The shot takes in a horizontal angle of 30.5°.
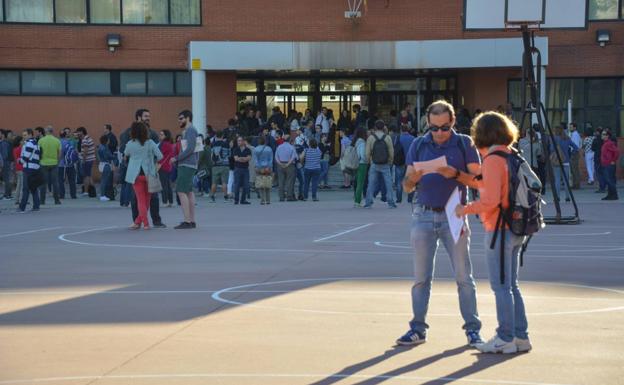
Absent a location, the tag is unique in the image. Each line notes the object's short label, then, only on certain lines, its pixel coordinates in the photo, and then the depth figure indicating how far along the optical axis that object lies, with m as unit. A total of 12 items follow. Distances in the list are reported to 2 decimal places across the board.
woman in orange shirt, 8.09
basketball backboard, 20.31
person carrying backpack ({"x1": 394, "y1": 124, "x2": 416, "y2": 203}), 18.97
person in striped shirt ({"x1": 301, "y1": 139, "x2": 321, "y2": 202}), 28.38
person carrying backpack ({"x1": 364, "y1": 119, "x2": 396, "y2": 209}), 24.02
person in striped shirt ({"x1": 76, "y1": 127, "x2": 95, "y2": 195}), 30.81
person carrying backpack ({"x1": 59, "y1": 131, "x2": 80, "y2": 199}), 29.76
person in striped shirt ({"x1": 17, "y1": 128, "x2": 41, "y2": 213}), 25.08
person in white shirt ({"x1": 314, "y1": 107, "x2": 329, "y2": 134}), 34.06
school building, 34.28
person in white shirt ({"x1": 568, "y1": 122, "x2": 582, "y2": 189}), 32.16
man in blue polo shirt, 8.48
